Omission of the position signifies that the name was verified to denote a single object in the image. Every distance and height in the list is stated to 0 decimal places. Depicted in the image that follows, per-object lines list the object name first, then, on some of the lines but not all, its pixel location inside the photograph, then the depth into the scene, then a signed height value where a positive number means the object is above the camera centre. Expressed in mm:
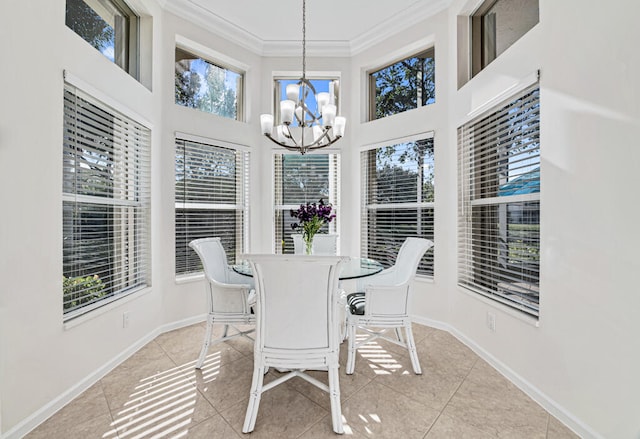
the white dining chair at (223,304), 2291 -656
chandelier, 2449 +902
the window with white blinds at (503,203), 2137 +140
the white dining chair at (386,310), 2232 -692
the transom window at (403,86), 3445 +1646
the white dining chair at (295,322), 1609 -567
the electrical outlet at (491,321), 2432 -842
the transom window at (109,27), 2225 +1610
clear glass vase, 2727 -197
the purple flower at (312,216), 2658 +32
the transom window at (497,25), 2305 +1675
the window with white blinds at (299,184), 3990 +478
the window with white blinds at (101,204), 2078 +130
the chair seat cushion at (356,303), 2301 -677
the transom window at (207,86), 3396 +1628
